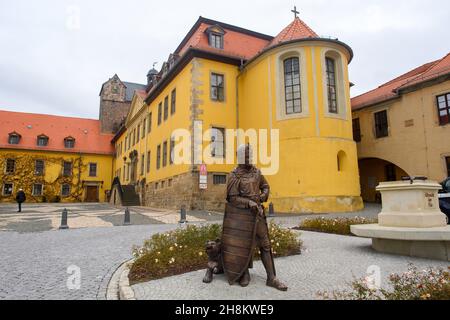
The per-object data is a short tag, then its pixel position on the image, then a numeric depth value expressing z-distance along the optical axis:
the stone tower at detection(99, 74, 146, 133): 50.45
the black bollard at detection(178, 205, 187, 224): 12.71
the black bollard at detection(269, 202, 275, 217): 15.46
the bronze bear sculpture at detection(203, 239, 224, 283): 4.60
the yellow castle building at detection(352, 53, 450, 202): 18.02
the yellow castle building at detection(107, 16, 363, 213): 16.98
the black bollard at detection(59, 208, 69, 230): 11.25
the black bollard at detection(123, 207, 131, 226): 12.42
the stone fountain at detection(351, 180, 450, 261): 5.93
